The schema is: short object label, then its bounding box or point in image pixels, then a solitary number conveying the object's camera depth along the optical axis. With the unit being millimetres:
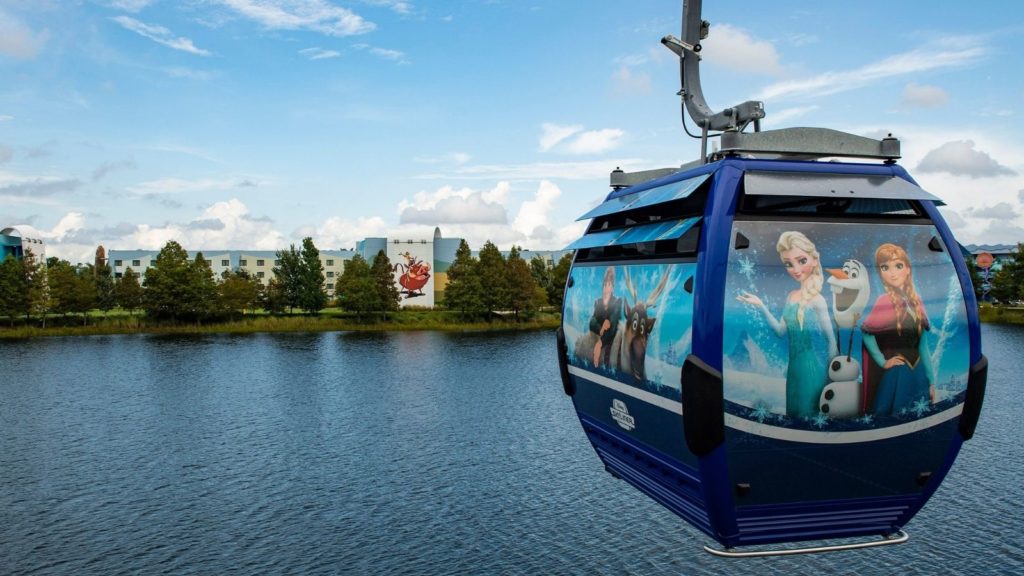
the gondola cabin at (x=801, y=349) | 6051
